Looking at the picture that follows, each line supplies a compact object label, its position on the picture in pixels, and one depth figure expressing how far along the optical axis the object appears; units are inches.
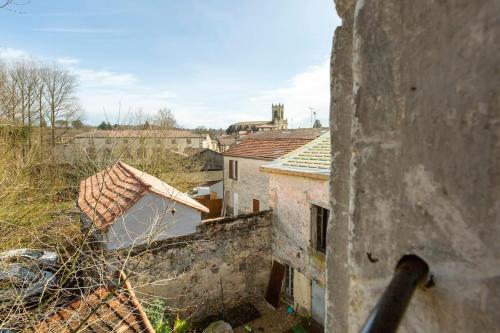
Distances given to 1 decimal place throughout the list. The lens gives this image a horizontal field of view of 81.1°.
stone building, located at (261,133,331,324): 334.0
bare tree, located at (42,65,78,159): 964.0
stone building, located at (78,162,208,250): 323.6
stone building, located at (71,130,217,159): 858.1
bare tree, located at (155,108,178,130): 1029.4
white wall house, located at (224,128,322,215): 632.4
